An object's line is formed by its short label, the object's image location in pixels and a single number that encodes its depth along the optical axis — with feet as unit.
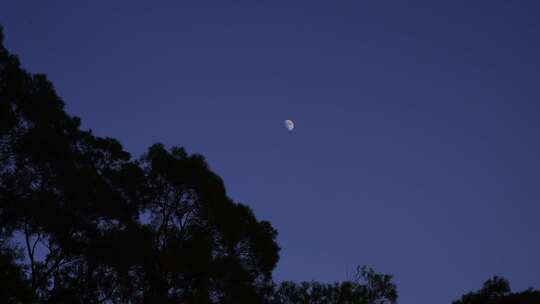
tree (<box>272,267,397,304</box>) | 107.45
